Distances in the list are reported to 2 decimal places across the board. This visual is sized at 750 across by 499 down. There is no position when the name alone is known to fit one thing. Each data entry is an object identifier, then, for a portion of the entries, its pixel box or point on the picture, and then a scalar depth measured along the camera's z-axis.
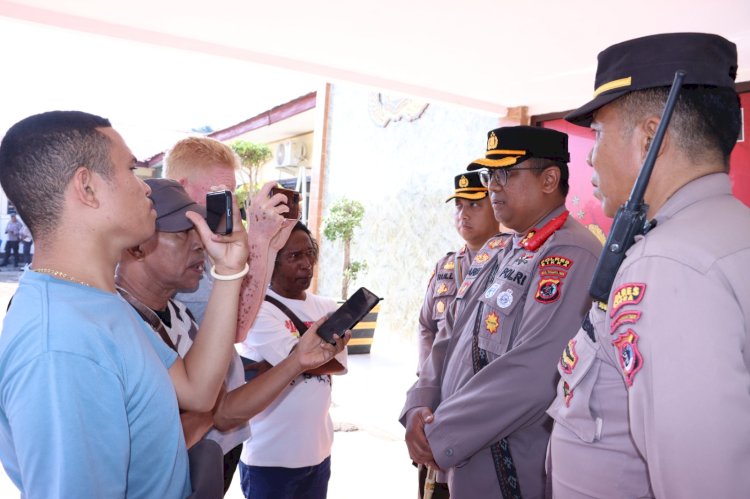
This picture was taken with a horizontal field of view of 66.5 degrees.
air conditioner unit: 13.77
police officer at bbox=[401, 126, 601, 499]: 1.91
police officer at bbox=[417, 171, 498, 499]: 3.52
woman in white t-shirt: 2.32
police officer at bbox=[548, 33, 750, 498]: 0.92
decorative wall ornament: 8.87
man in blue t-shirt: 0.93
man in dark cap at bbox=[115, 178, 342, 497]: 1.56
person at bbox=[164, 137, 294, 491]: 2.02
